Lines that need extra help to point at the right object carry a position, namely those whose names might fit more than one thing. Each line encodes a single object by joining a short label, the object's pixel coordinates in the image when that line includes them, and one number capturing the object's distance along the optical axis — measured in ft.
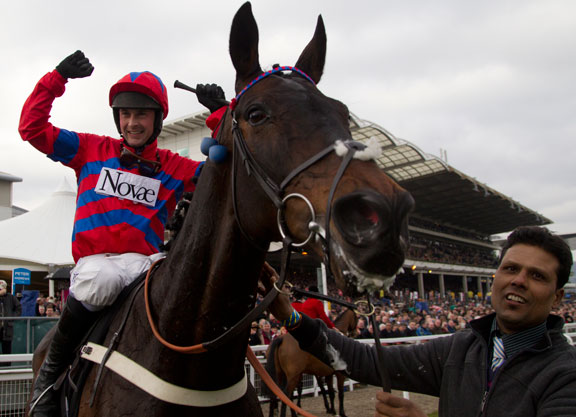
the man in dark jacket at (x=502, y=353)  5.35
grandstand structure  81.10
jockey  6.83
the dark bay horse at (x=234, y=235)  4.68
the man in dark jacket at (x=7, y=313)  20.47
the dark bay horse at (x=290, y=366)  20.83
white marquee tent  43.50
